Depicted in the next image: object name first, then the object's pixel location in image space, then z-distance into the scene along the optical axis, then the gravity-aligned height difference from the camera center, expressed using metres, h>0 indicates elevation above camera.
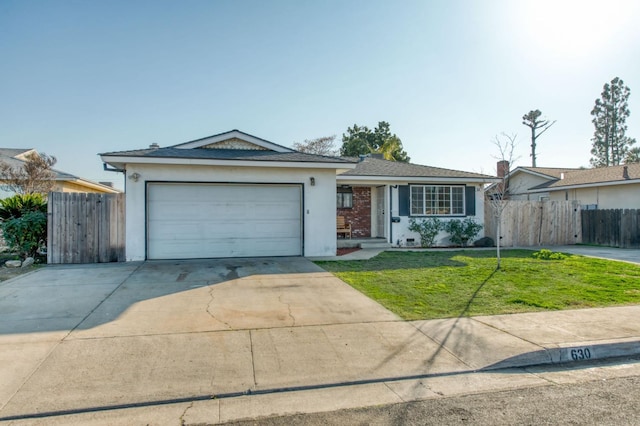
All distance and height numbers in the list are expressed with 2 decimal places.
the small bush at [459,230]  16.14 -0.54
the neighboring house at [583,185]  19.56 +1.76
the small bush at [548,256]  12.35 -1.23
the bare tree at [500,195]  11.02 +0.67
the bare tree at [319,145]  38.47 +7.10
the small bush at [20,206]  11.50 +0.36
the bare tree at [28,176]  17.31 +1.88
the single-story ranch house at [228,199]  11.55 +0.59
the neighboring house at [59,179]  19.13 +2.00
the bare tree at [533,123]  38.28 +9.15
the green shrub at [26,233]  10.90 -0.41
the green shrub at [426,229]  15.91 -0.48
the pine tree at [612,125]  43.12 +10.22
